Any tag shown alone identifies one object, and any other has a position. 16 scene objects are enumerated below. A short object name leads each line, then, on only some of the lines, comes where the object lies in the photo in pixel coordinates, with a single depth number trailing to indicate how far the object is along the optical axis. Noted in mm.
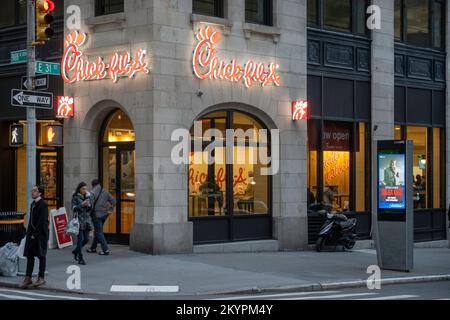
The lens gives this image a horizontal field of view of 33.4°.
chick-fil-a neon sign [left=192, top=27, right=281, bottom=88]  19516
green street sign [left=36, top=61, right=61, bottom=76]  16375
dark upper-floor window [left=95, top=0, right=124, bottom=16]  20016
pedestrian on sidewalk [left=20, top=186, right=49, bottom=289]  14500
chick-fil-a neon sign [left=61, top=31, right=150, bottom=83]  19016
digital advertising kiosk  17359
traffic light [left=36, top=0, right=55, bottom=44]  15477
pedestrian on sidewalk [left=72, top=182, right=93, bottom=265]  17438
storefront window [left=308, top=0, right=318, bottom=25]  22828
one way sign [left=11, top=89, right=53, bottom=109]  15859
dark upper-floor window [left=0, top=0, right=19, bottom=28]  22797
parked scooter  21750
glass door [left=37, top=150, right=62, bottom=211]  21802
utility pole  15906
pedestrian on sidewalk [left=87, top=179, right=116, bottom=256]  18625
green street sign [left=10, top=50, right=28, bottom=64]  16531
